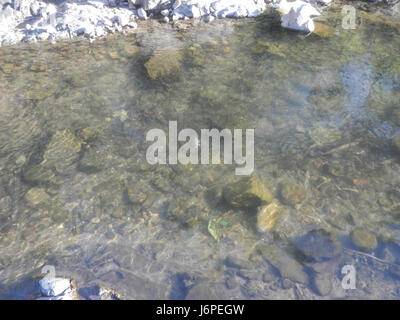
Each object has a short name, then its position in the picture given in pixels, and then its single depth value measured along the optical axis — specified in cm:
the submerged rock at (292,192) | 508
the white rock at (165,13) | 1153
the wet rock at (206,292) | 393
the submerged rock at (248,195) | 493
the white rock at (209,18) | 1120
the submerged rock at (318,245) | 431
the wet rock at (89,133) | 645
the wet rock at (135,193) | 526
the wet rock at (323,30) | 980
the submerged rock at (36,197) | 524
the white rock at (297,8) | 1026
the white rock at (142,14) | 1138
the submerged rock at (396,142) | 586
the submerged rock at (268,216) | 473
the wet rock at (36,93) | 767
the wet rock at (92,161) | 582
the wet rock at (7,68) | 871
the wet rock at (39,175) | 560
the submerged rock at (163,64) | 823
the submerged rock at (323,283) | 394
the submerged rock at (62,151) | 590
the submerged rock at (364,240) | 436
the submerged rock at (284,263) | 410
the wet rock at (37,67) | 875
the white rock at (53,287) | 373
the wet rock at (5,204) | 515
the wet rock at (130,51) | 928
